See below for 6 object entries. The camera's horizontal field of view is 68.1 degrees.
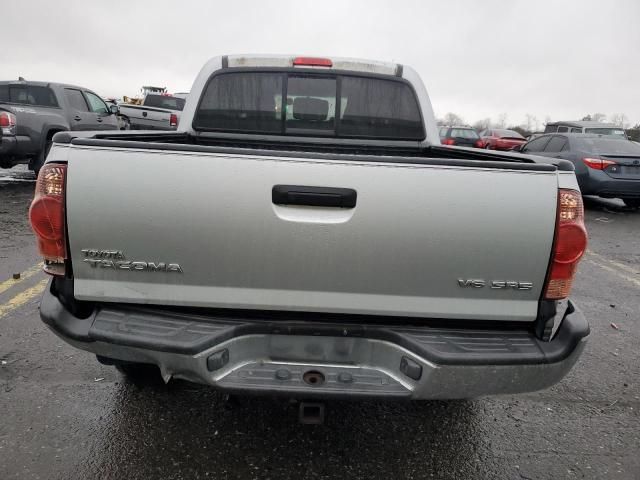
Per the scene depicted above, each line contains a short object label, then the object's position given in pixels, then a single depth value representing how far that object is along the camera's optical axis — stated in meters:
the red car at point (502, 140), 19.48
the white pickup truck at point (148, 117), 16.83
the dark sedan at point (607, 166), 9.48
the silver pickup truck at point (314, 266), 1.89
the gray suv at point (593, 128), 15.48
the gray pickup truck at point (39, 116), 8.87
